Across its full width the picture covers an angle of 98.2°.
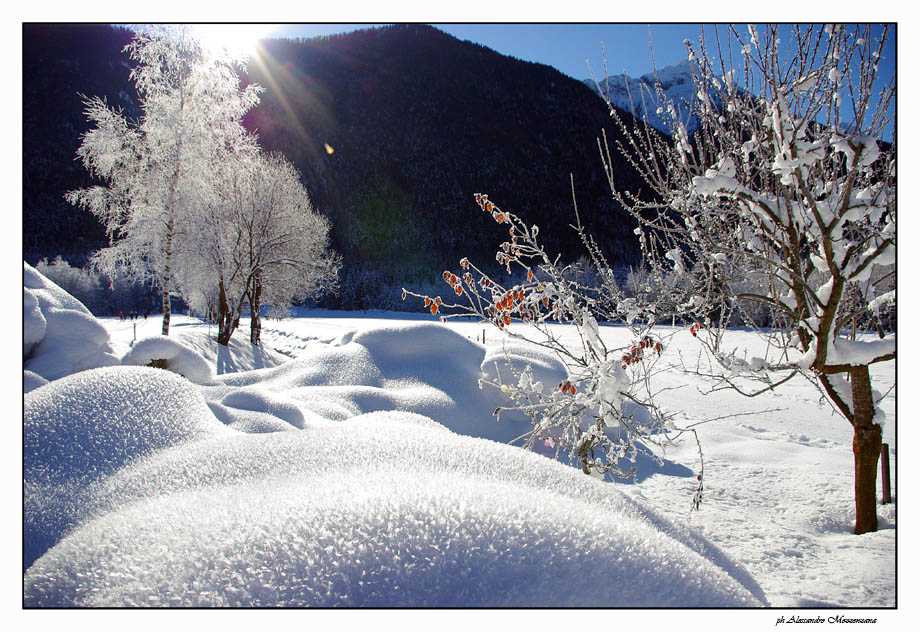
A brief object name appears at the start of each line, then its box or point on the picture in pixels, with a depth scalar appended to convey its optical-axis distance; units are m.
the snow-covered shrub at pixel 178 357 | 4.86
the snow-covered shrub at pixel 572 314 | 2.39
